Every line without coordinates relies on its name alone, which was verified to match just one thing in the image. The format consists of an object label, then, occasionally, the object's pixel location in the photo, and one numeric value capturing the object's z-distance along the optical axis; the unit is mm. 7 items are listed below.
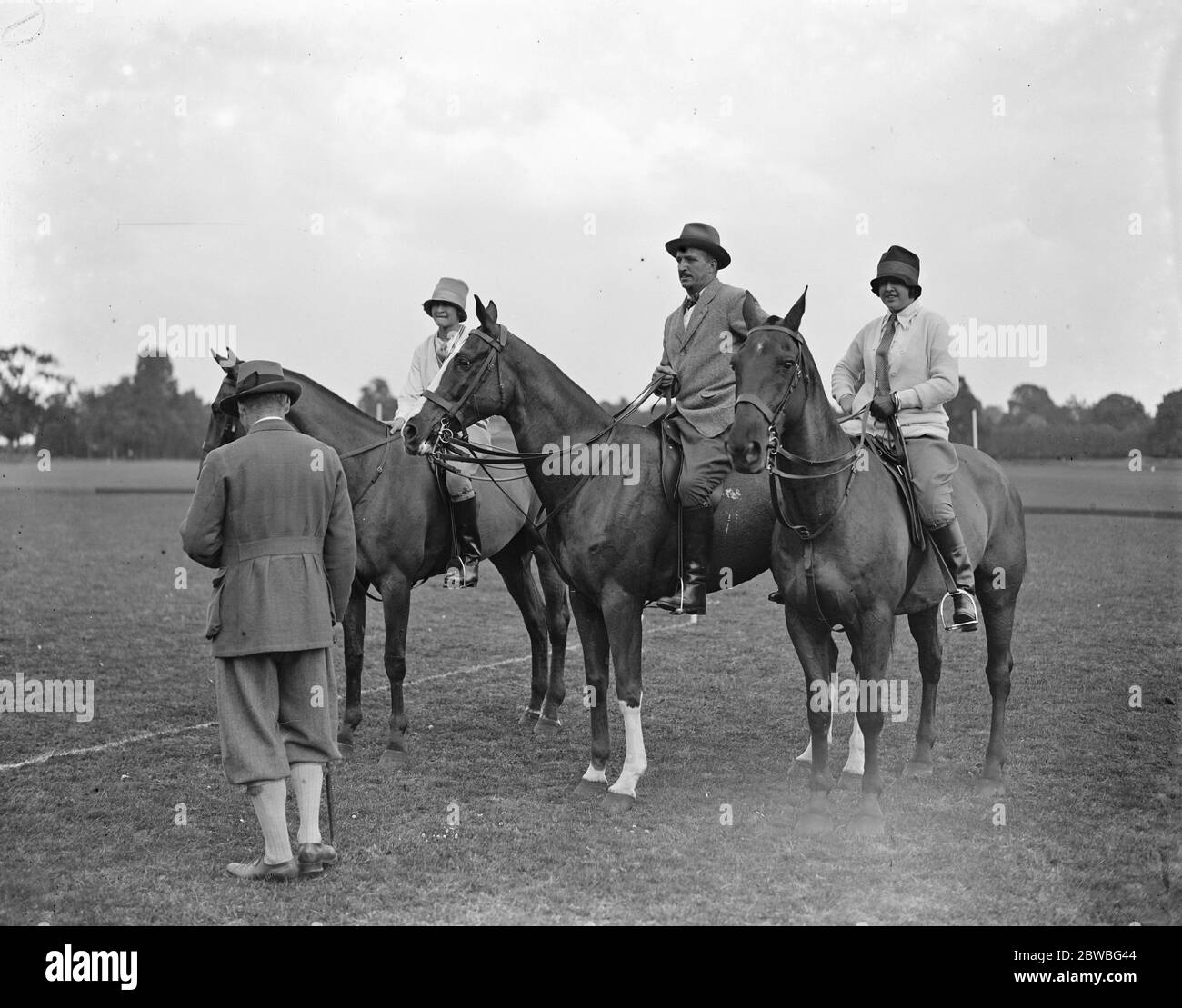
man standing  5352
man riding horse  6957
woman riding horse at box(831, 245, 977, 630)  6734
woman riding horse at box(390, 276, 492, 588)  8500
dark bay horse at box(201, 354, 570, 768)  8070
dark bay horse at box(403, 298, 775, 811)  6910
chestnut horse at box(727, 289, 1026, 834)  5875
